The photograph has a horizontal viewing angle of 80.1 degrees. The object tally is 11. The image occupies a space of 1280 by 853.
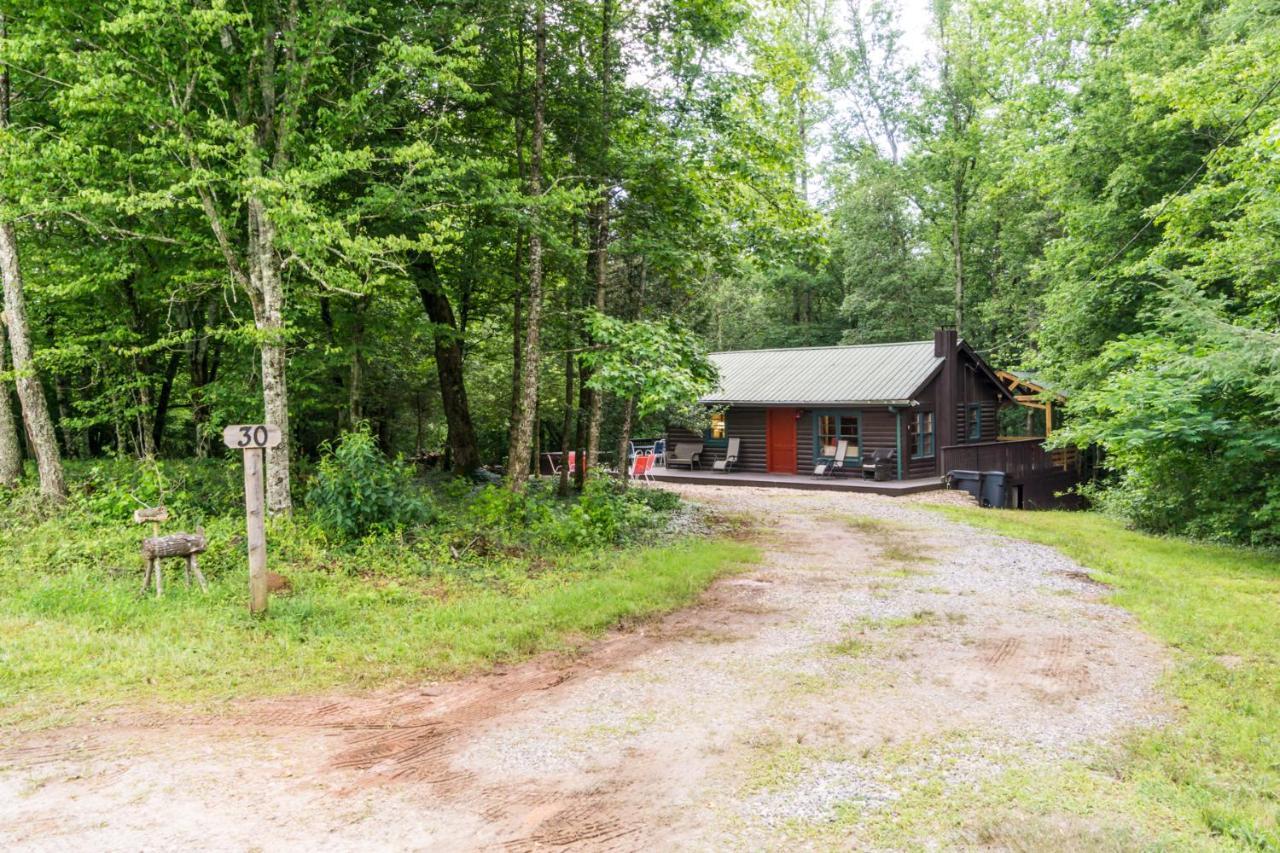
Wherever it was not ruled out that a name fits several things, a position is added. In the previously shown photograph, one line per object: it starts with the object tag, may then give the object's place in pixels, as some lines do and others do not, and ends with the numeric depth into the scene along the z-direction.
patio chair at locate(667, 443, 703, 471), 21.94
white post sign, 5.96
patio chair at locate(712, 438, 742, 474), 21.59
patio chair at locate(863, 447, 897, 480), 18.47
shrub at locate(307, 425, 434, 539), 8.17
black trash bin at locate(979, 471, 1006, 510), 17.64
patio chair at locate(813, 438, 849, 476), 19.62
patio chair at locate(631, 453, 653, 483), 16.94
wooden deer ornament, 6.44
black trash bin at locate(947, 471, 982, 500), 18.06
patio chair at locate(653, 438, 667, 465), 21.85
